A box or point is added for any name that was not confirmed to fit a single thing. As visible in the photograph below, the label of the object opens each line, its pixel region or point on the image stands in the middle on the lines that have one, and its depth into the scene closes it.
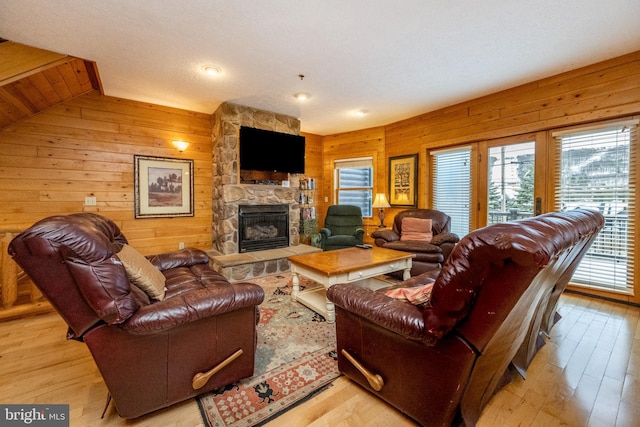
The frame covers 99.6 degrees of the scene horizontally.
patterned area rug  1.45
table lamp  5.06
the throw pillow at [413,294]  1.36
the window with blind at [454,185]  4.36
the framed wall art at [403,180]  4.96
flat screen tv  4.28
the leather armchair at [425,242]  3.62
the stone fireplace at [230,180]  4.17
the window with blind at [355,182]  5.83
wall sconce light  4.23
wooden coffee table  2.50
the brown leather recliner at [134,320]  1.14
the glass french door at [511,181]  3.65
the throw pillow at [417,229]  4.18
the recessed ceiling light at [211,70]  2.99
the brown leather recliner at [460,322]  0.96
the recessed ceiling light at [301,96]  3.82
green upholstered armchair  5.20
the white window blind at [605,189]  2.93
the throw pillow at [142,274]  1.47
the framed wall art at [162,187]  4.01
